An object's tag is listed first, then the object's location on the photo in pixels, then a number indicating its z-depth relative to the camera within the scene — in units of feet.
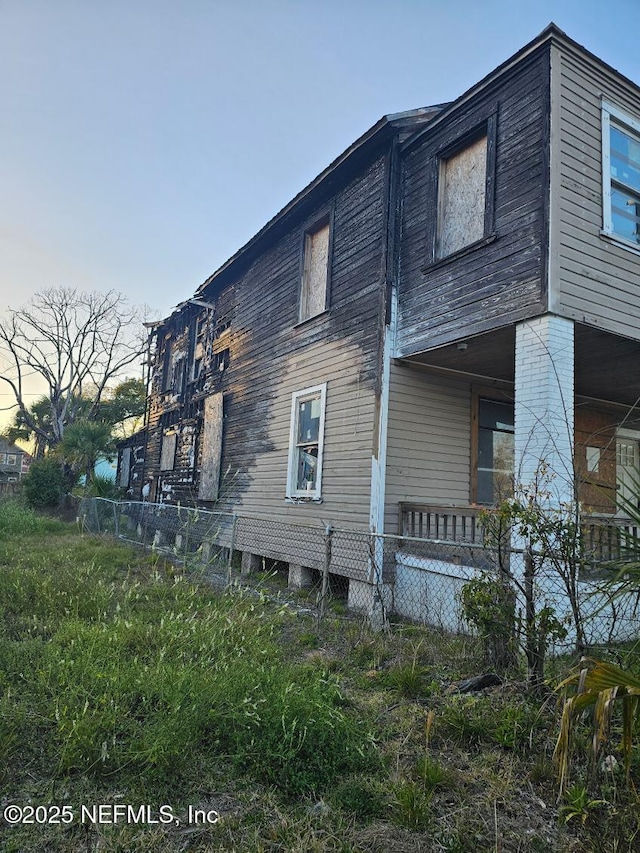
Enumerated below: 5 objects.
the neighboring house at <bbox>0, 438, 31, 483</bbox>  186.99
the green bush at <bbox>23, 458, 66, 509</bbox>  73.20
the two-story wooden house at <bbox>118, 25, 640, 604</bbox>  21.02
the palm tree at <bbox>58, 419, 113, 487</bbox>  72.74
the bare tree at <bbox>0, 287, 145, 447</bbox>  111.55
